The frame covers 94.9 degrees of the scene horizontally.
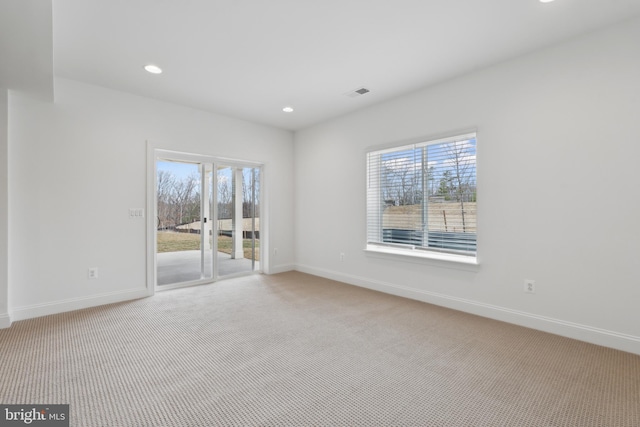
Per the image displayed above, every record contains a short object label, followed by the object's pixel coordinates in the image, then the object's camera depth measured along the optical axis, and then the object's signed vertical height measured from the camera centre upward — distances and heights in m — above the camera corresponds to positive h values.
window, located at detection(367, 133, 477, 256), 3.47 +0.23
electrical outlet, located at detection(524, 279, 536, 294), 2.93 -0.74
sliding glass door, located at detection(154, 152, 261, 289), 4.43 -0.08
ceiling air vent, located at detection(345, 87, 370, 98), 3.82 +1.61
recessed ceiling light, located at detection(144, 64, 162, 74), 3.17 +1.60
